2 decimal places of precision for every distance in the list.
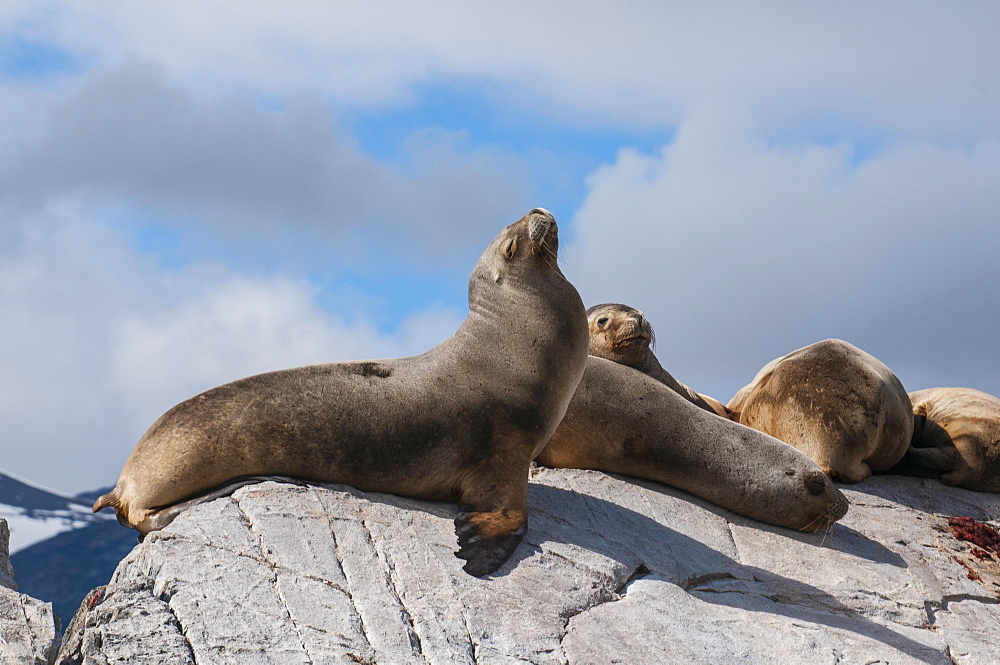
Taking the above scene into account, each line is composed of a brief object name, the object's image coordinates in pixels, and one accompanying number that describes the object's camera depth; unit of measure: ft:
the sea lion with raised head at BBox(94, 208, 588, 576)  40.68
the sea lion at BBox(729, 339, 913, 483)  62.54
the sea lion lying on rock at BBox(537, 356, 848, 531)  53.88
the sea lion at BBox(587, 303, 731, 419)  58.80
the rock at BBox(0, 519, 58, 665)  36.88
